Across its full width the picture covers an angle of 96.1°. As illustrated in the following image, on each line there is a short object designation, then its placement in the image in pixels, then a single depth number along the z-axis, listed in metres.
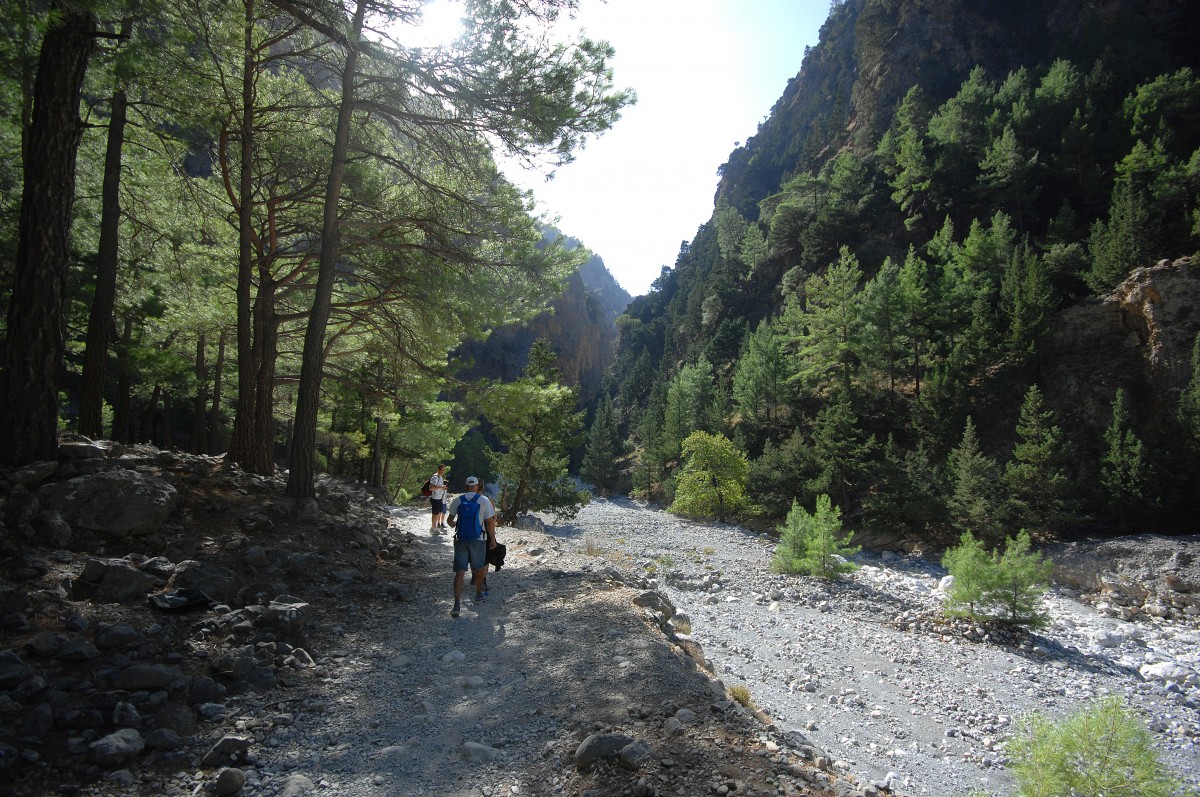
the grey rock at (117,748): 2.95
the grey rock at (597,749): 3.37
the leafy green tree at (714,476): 32.62
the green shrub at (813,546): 17.45
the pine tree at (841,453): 28.69
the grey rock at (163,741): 3.20
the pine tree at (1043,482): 21.91
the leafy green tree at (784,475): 30.31
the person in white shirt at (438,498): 14.30
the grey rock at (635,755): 3.26
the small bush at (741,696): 5.35
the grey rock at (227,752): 3.21
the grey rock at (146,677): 3.57
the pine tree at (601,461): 59.12
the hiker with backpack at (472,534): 6.85
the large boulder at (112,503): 5.34
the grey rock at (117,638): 3.87
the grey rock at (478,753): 3.59
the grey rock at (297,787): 3.03
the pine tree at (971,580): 13.04
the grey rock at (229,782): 2.98
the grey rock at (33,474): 5.26
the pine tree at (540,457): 20.78
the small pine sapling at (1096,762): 5.18
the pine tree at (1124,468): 21.58
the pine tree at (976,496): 22.44
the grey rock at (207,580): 5.06
